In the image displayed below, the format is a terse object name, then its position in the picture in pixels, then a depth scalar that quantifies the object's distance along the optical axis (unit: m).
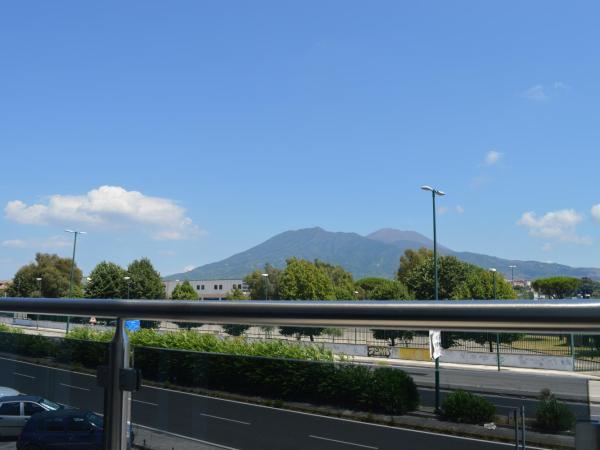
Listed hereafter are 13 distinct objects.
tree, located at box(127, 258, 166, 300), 66.81
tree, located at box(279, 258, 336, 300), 68.62
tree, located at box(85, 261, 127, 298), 64.75
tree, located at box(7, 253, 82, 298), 72.00
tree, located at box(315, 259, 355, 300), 89.91
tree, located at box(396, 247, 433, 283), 100.38
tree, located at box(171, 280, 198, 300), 70.59
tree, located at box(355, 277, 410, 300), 51.44
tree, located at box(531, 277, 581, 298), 102.45
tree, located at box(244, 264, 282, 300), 84.00
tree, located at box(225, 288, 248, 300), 74.86
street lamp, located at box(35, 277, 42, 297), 69.14
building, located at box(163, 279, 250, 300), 117.31
